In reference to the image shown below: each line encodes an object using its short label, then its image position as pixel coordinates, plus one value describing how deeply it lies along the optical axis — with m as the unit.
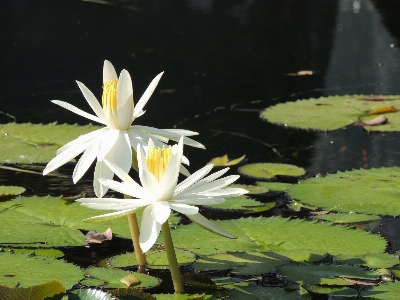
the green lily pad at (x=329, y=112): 4.30
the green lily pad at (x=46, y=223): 3.84
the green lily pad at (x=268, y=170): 4.07
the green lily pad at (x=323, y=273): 3.73
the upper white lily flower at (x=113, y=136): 3.72
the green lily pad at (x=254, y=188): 3.99
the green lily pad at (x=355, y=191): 3.93
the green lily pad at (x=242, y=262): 3.76
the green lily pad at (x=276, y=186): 4.01
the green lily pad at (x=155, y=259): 3.79
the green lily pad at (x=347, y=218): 3.91
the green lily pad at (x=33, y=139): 4.13
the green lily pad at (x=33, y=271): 3.74
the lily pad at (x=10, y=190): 3.95
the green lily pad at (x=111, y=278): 3.74
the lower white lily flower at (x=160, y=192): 3.36
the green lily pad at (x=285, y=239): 3.82
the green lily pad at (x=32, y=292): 3.23
